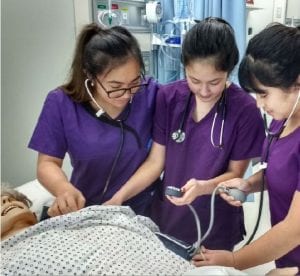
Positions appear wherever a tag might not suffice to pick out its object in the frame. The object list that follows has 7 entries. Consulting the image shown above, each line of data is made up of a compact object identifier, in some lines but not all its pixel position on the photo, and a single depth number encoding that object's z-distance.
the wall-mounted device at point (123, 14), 2.01
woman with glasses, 1.26
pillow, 1.74
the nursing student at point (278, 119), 0.92
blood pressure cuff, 1.04
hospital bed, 0.92
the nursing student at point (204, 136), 1.14
